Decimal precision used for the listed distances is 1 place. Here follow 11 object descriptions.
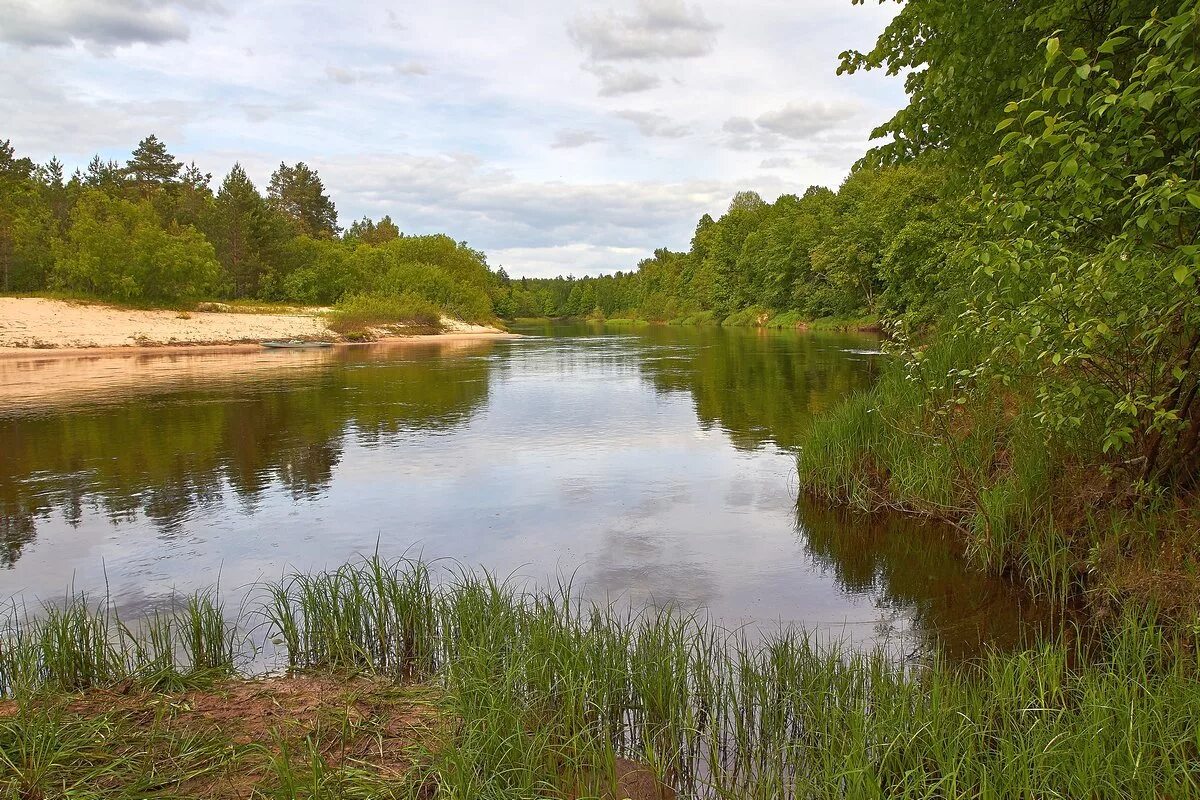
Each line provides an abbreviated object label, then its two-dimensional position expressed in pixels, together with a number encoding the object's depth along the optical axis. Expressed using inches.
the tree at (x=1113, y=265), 171.6
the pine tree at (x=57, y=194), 2726.4
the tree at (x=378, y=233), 5187.0
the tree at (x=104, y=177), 3098.2
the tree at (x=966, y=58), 279.3
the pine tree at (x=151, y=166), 3292.3
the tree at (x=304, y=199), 4153.3
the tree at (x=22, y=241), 2229.3
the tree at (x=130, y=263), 2006.6
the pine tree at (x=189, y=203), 2967.5
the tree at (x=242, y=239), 2888.8
